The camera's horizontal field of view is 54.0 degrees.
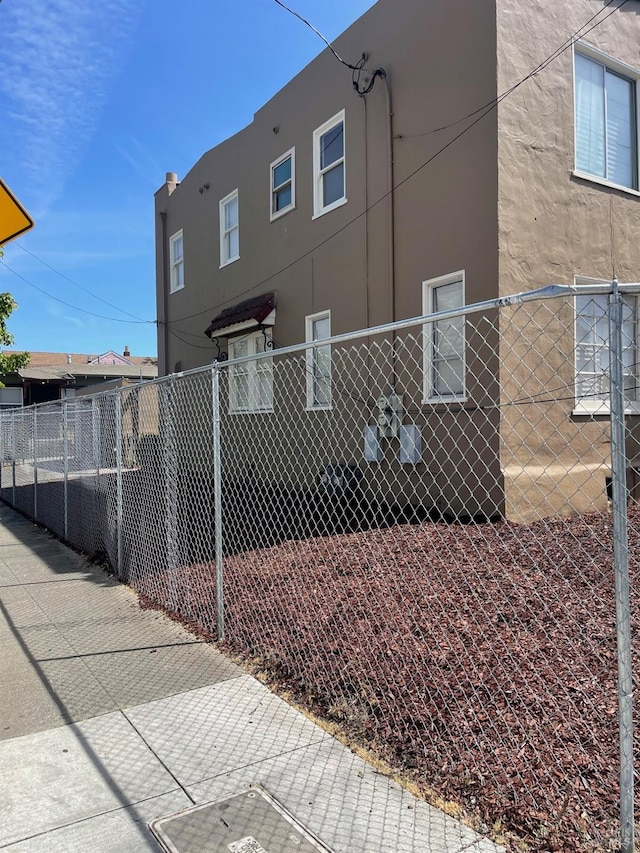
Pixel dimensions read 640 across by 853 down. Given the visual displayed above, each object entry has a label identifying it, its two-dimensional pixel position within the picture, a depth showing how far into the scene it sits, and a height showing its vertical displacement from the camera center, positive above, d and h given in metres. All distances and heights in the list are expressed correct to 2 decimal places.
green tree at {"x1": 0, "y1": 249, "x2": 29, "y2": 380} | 13.64 +2.06
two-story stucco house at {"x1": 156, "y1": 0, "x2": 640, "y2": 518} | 7.42 +3.44
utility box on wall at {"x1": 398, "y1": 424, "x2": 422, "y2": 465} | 7.90 -0.28
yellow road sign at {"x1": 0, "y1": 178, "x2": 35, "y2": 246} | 4.61 +1.57
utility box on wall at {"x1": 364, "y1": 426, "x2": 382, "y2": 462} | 8.42 -0.29
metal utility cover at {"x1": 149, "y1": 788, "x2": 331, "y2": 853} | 2.45 -1.64
